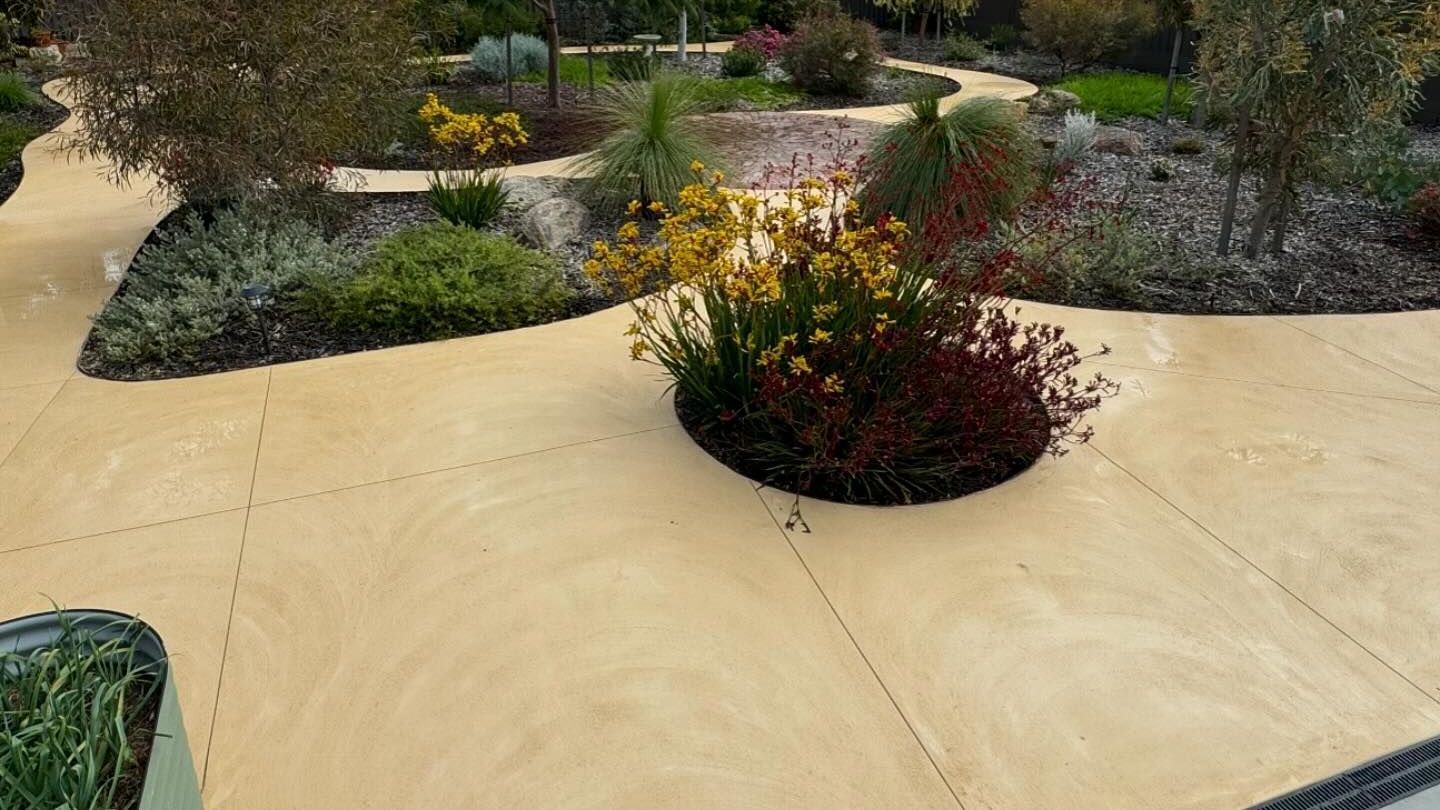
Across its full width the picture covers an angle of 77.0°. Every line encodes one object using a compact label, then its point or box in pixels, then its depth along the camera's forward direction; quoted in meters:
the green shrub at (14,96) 9.50
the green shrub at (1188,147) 8.12
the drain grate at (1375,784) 1.95
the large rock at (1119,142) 8.00
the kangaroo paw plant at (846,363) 2.95
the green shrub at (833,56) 11.36
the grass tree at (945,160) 5.45
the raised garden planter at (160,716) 1.47
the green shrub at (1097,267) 4.80
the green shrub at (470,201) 5.34
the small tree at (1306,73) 4.48
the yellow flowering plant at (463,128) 5.05
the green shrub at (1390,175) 6.13
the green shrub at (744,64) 13.38
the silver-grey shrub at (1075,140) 7.29
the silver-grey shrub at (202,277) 3.99
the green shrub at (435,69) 6.91
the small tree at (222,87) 4.44
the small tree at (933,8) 14.61
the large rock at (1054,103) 10.13
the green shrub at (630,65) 10.10
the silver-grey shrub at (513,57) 11.77
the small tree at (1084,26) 12.05
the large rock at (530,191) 5.80
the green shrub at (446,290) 4.22
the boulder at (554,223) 5.31
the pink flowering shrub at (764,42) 13.16
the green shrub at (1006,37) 15.87
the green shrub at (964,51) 15.24
